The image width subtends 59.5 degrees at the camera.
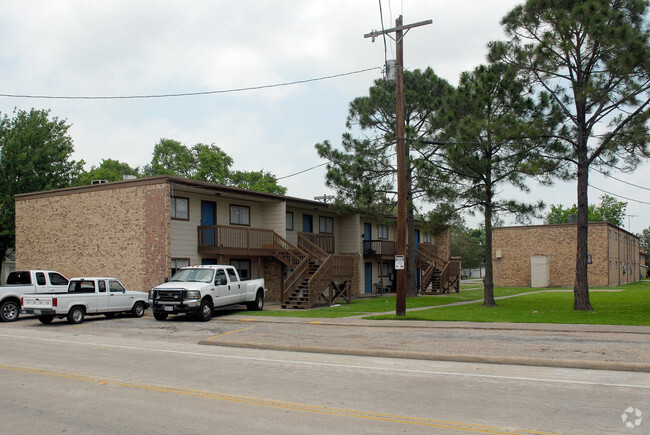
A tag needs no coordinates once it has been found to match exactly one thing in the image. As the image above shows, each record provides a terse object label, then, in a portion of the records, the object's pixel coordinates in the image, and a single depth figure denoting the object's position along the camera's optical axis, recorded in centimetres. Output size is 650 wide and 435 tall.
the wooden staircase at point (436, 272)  3888
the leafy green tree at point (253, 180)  6606
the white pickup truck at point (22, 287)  2100
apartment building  2530
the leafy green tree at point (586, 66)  2025
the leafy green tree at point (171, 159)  6581
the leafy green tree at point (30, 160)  3484
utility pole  1956
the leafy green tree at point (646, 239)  12066
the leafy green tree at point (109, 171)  6103
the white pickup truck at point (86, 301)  1925
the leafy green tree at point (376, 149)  3097
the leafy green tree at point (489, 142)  2306
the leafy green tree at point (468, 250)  9256
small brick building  5181
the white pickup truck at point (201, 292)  2009
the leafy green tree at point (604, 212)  9394
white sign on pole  1900
